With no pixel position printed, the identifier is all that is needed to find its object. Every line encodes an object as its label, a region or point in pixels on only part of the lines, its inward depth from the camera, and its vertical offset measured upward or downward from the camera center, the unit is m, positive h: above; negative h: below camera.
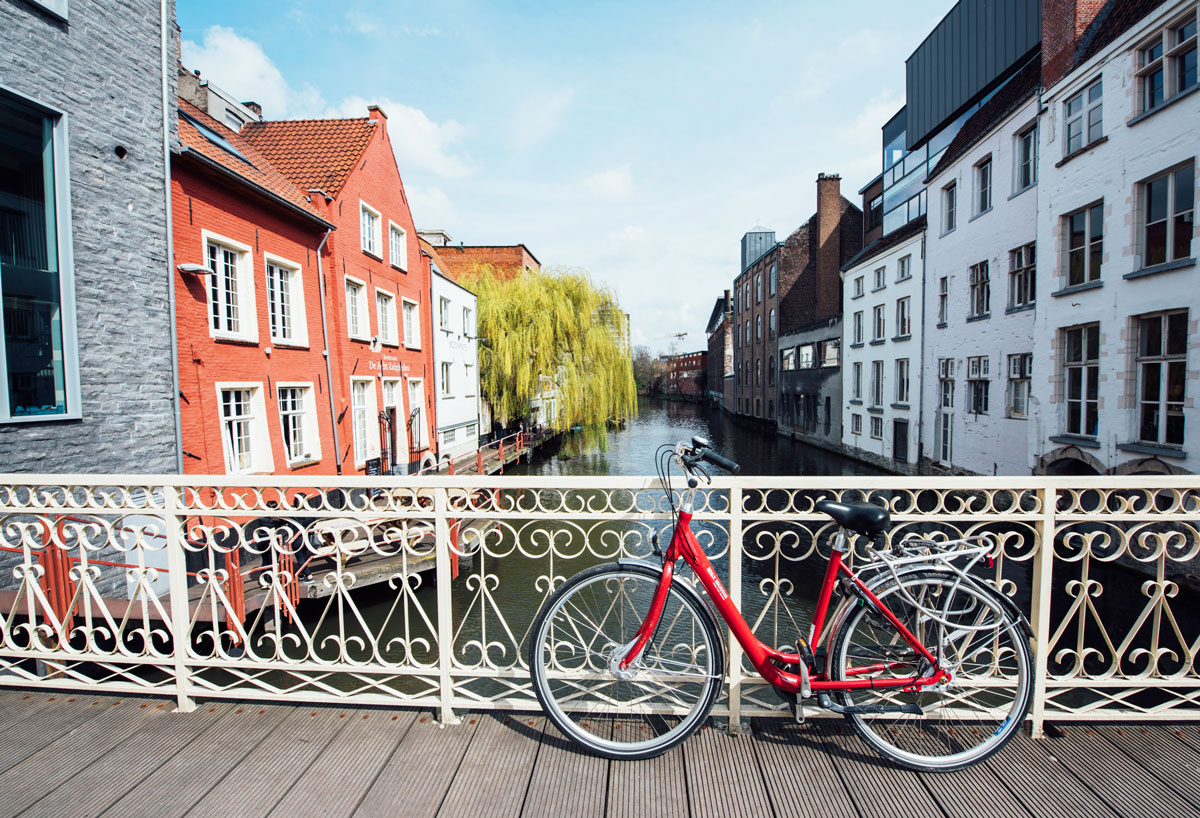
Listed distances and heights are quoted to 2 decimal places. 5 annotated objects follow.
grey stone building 5.57 +1.85
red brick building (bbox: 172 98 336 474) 8.90 +1.60
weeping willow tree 21.69 +1.73
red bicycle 2.36 -1.16
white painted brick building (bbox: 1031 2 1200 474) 8.45 +2.15
